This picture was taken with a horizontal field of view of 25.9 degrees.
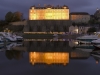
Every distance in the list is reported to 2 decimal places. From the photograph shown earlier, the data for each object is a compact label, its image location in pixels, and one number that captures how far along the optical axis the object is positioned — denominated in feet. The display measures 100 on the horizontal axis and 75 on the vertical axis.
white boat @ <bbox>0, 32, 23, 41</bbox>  115.59
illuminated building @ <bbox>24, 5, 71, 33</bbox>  247.58
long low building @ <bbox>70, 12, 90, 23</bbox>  327.33
